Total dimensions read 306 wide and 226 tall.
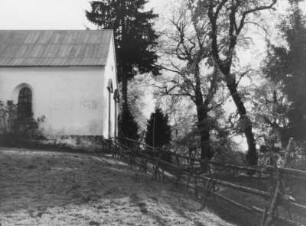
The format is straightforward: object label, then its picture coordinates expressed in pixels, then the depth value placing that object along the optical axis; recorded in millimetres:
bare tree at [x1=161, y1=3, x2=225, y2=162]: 29312
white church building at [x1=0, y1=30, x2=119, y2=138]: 23859
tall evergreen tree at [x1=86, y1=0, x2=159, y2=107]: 34500
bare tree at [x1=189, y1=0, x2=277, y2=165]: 26703
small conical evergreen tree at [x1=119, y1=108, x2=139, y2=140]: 31977
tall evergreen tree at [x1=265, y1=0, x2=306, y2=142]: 17375
